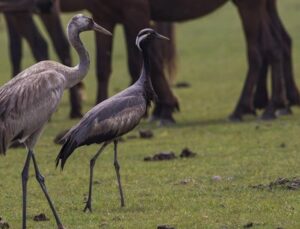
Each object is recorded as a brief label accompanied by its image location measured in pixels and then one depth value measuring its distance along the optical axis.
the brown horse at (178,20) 31.61
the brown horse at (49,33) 34.41
